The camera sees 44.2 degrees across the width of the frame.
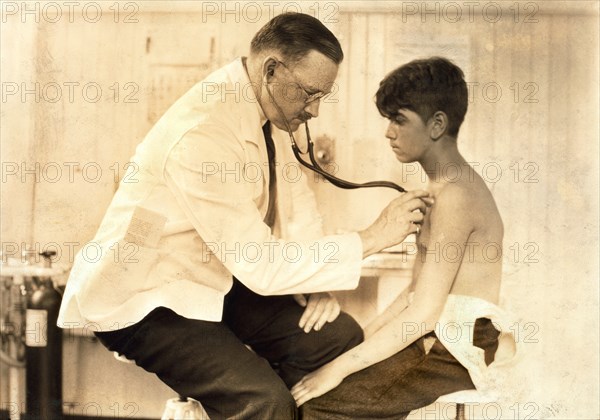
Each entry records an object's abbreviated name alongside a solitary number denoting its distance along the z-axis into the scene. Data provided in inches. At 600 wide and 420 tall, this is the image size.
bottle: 85.5
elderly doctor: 77.7
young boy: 79.7
